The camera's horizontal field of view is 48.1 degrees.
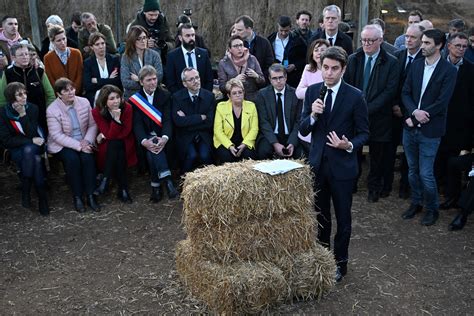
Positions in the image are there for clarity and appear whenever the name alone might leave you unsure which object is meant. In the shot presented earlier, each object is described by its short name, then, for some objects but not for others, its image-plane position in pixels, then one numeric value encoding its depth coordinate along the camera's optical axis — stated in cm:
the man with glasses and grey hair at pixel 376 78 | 644
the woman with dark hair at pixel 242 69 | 736
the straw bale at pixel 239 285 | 437
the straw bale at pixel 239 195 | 436
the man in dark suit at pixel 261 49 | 802
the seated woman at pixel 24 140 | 667
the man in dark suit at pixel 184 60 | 752
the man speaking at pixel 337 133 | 461
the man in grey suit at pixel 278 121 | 691
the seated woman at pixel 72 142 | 685
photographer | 801
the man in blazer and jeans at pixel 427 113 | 602
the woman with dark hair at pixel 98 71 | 749
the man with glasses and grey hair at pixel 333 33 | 739
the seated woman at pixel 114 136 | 686
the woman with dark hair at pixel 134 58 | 735
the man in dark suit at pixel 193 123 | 711
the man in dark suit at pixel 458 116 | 649
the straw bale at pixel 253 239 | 444
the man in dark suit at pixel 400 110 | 674
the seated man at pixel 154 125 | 698
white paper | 453
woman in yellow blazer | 695
